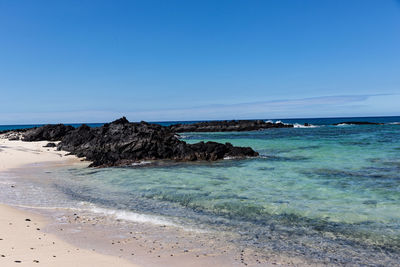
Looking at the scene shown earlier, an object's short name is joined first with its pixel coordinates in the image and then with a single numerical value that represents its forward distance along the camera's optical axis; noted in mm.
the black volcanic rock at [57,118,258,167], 22344
